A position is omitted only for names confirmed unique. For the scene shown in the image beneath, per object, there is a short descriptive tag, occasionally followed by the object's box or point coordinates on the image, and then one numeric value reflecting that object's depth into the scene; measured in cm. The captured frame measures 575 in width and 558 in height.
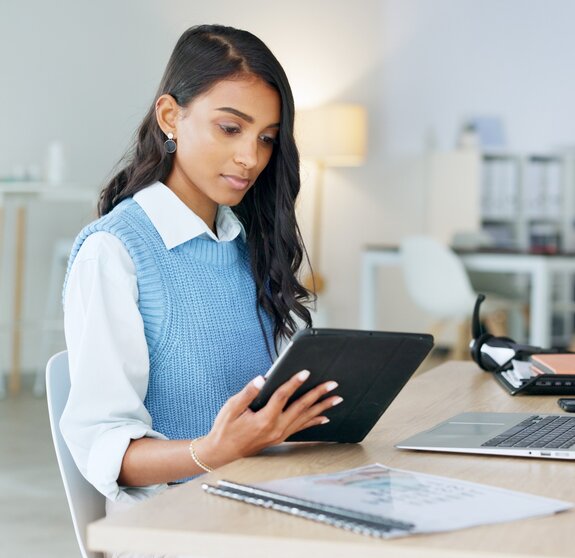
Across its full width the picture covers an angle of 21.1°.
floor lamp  692
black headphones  271
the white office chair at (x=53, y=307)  604
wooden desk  122
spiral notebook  128
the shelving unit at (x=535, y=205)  743
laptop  172
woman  186
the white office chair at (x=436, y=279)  609
